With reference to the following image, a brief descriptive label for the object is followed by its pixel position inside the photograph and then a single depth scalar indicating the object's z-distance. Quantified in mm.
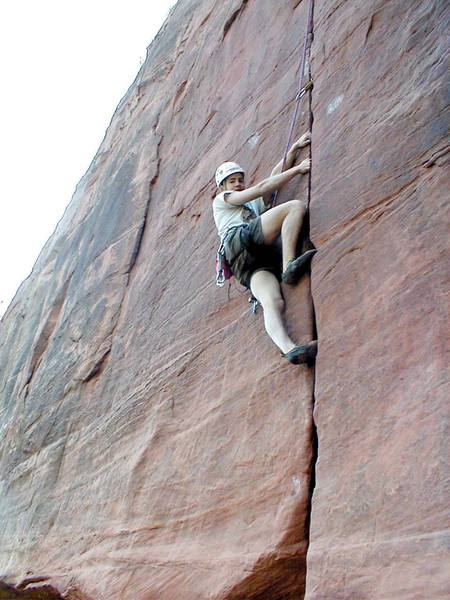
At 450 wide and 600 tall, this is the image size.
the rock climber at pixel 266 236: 5039
